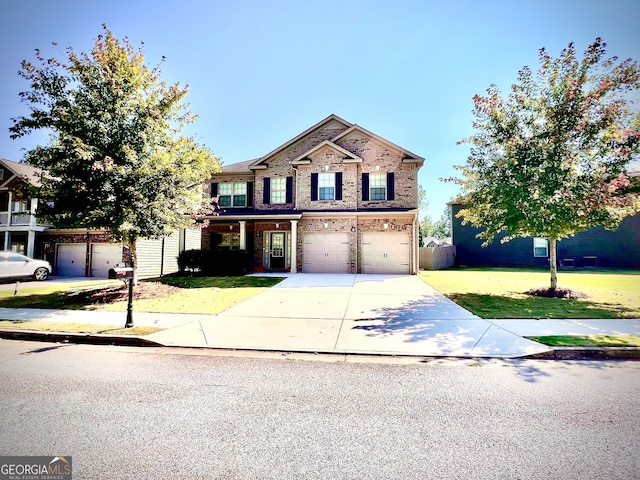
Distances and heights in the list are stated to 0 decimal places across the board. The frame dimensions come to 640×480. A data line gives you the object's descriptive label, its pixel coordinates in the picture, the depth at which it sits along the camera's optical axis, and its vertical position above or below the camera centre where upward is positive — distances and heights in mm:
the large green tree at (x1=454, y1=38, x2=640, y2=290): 10133 +3441
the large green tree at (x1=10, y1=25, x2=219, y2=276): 9938 +3369
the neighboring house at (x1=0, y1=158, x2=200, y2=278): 20030 +275
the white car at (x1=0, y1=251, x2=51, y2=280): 16766 -916
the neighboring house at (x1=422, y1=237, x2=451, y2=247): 45050 +1590
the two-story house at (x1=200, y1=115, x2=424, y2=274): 18781 +2789
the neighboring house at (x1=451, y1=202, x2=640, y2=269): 23500 +315
